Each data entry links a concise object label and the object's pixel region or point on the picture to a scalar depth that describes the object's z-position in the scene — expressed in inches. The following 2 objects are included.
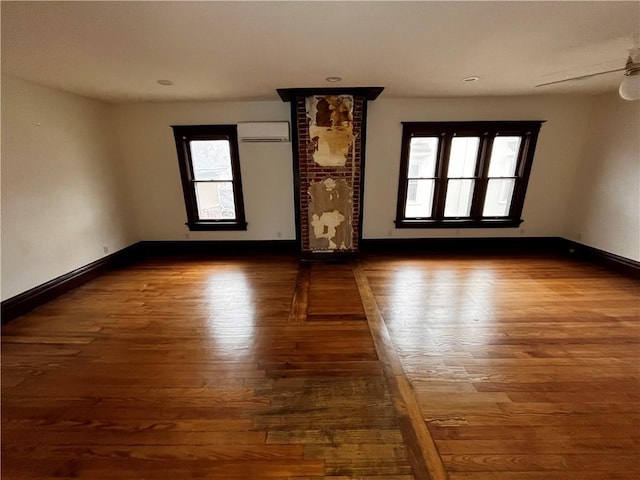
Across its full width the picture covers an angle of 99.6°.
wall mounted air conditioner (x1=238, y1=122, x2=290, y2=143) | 167.3
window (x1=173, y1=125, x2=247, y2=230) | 175.0
